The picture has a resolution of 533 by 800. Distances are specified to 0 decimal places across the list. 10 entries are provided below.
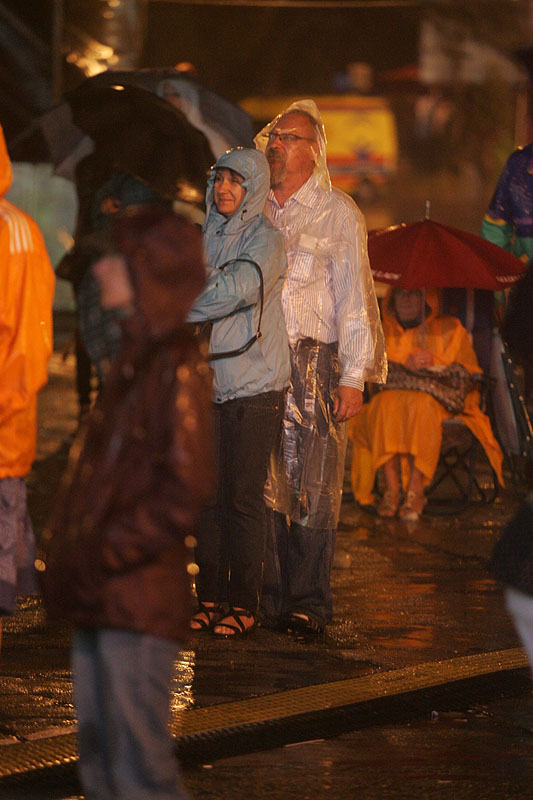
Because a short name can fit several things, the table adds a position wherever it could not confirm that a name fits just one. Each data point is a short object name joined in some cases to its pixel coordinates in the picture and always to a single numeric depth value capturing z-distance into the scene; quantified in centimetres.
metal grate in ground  962
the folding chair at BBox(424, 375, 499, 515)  1969
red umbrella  1853
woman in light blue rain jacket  1238
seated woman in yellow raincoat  1930
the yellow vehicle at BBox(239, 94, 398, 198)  5906
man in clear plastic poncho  1310
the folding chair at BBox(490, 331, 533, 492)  1819
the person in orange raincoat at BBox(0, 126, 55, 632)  931
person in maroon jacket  698
